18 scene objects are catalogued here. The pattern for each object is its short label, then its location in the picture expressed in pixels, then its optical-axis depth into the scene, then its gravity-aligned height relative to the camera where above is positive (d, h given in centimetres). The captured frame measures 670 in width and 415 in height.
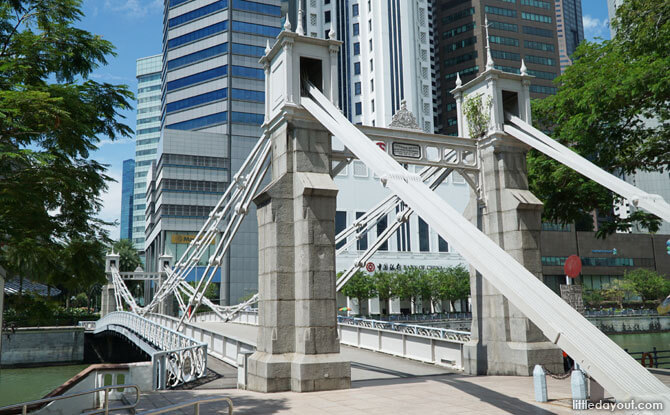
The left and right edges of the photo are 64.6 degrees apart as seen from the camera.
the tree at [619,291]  7625 -205
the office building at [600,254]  8569 +388
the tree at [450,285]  6228 -60
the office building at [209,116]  7944 +2703
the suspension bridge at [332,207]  1208 +175
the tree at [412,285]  6094 -46
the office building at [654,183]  10972 +1938
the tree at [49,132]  899 +285
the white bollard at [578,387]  934 -191
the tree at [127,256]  7875 +456
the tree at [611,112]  1438 +496
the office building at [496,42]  10475 +4767
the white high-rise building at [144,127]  15600 +4888
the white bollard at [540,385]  990 -198
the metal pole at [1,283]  813 +9
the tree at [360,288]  5925 -66
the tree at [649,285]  7493 -119
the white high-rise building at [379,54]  8800 +3849
